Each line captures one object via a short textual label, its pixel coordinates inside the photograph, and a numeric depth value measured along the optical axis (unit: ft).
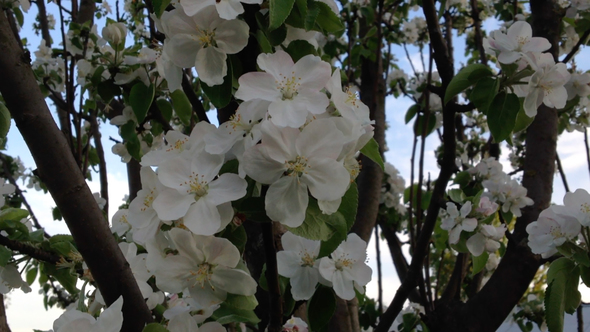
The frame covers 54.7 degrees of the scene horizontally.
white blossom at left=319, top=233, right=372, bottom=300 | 1.17
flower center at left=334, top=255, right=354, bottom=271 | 1.20
